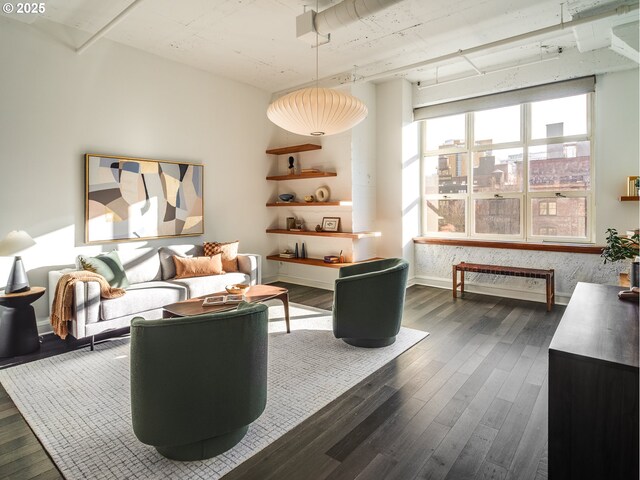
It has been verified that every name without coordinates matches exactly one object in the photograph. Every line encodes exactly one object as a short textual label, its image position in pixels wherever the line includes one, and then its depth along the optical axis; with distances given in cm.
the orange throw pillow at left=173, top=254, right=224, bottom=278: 460
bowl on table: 377
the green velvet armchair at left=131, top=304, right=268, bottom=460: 180
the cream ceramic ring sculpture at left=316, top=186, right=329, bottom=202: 590
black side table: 327
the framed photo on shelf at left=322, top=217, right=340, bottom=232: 582
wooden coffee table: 324
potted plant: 223
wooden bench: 462
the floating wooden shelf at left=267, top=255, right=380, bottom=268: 561
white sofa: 337
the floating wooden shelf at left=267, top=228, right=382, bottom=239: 552
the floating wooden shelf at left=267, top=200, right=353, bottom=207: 556
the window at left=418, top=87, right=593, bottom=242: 489
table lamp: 330
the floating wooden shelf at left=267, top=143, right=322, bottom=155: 593
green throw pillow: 380
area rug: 194
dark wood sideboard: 133
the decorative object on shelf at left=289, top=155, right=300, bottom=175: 628
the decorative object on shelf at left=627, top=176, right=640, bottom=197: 428
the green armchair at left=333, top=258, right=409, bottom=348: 331
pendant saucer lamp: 304
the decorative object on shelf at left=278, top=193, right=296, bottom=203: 624
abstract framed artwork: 429
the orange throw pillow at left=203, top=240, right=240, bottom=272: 500
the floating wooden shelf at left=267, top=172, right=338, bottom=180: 575
